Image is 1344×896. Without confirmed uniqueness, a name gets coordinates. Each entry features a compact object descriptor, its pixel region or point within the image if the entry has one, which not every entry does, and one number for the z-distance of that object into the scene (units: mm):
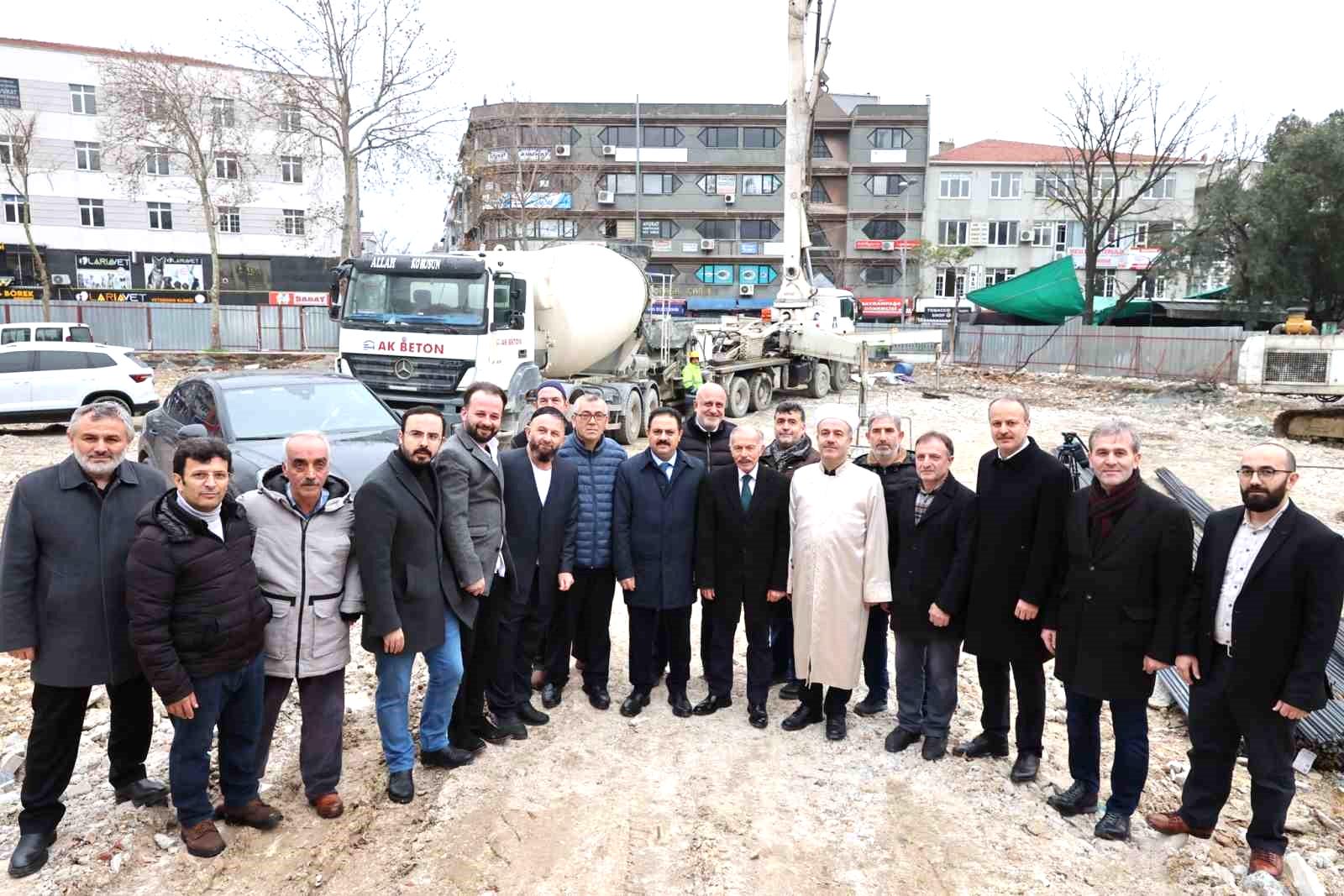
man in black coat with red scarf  3699
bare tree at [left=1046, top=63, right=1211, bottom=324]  37969
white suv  13891
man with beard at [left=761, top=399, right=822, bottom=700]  5238
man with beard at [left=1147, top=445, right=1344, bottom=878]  3369
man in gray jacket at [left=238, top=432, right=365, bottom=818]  3604
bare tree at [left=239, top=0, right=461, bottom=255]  26547
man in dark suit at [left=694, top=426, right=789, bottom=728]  4793
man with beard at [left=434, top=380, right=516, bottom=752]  4133
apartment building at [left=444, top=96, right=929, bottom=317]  51719
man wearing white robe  4629
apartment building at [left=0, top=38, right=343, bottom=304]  37938
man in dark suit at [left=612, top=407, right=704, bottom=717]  4887
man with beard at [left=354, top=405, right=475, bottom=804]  3736
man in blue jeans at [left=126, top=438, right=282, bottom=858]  3242
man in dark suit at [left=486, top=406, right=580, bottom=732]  4664
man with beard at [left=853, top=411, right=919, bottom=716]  4781
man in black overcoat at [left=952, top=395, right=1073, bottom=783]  4082
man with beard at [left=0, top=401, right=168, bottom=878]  3361
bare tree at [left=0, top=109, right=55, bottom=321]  28750
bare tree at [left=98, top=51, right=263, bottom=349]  29031
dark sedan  7164
